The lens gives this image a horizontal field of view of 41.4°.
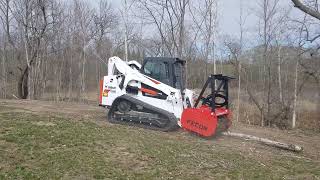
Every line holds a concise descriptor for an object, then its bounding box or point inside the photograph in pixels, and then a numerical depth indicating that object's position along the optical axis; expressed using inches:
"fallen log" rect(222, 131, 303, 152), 451.5
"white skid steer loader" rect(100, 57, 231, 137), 459.2
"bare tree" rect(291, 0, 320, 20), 402.0
